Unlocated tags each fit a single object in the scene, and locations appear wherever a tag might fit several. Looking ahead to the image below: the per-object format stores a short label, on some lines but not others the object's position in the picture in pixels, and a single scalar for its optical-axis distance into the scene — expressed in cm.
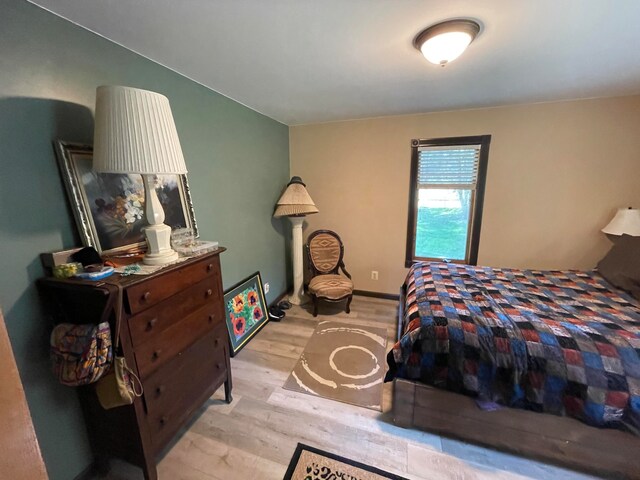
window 290
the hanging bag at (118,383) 110
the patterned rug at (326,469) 136
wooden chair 321
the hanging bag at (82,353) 104
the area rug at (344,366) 193
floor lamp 306
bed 130
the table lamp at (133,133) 113
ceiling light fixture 130
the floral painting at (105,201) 125
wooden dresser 115
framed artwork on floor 240
